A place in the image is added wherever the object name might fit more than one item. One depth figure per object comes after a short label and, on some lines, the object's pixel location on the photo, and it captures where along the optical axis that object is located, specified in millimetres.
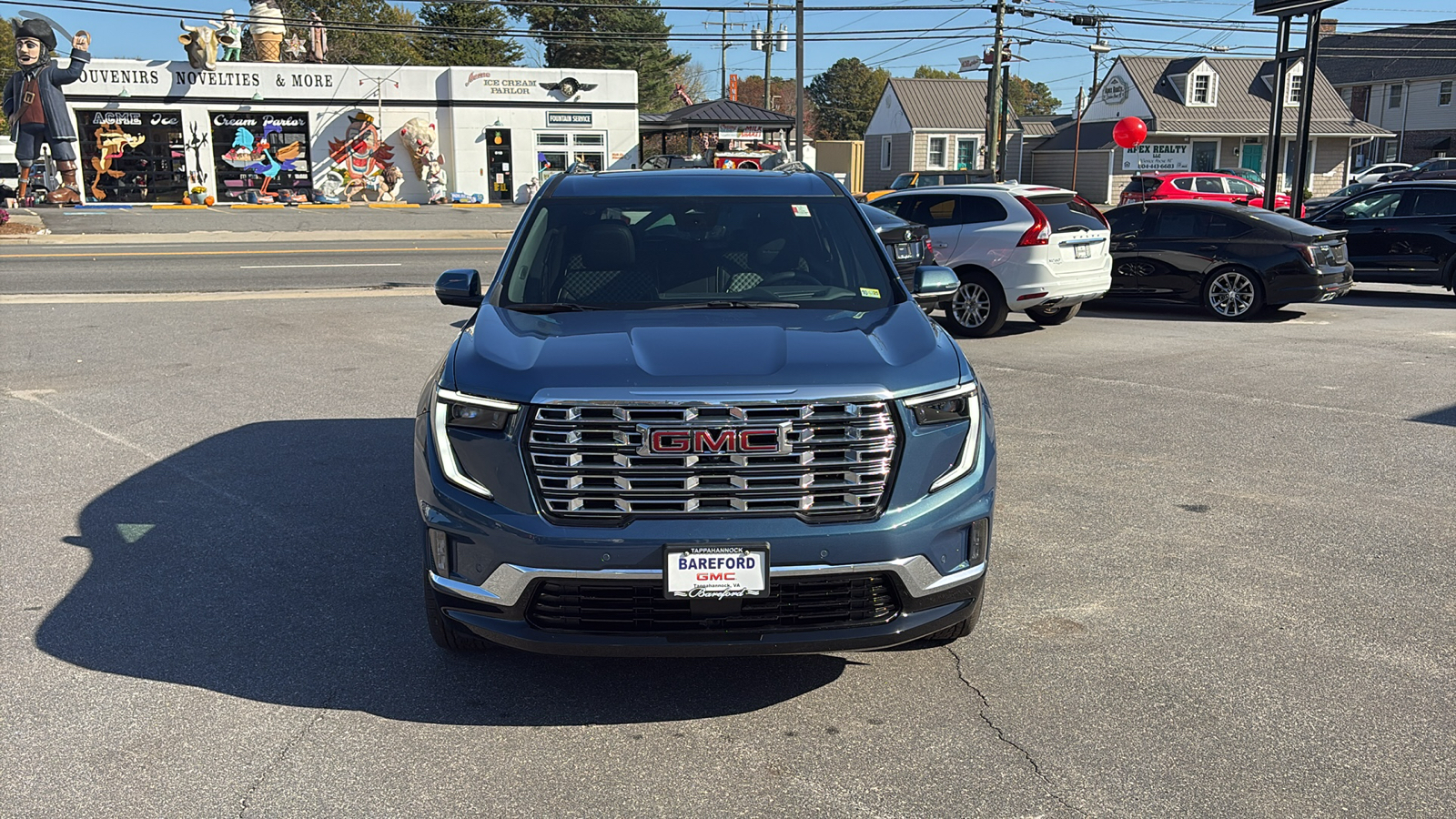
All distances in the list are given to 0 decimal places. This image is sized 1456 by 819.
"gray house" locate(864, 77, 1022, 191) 57938
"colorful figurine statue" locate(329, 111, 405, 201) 41812
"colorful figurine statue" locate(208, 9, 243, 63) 41875
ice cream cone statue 42438
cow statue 39219
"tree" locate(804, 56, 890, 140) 108625
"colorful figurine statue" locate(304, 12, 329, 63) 45125
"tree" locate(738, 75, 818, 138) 113438
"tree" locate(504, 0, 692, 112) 72938
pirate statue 36812
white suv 12219
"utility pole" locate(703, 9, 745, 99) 77938
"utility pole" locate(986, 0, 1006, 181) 40156
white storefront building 39938
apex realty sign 52656
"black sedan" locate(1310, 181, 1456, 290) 15344
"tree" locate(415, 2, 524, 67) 68875
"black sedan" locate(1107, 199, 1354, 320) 13328
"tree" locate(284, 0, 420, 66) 73688
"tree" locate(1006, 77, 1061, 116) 123750
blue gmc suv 3557
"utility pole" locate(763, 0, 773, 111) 56947
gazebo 43938
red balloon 38594
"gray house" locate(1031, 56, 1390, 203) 52031
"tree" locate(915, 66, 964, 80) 120938
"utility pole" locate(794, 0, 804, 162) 37906
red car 29438
